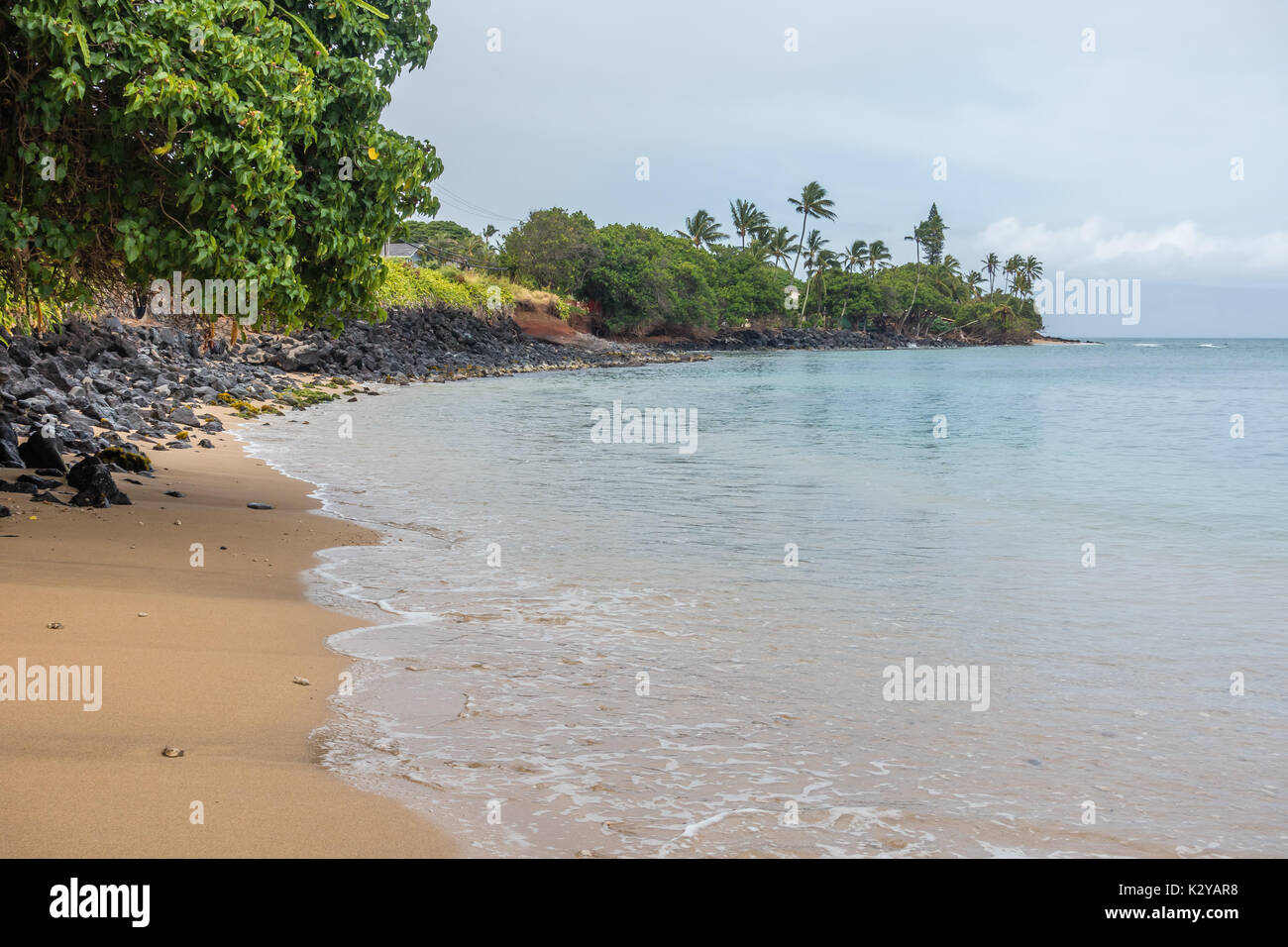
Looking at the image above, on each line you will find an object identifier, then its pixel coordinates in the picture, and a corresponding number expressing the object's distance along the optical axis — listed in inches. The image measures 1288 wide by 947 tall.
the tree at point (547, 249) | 3070.9
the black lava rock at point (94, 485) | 374.0
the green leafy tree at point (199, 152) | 297.4
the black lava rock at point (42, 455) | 414.6
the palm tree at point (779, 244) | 4635.8
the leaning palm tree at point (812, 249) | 4665.4
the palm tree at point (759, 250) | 4387.3
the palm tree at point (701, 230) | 4510.3
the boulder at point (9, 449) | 418.3
